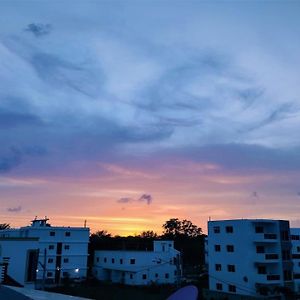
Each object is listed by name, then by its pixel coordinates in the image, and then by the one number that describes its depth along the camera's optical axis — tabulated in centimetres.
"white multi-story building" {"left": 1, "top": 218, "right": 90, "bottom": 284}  5166
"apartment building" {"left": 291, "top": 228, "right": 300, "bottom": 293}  4439
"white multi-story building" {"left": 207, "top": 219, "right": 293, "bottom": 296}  3703
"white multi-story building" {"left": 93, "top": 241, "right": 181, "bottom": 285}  4931
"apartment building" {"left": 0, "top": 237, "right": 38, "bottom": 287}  2811
